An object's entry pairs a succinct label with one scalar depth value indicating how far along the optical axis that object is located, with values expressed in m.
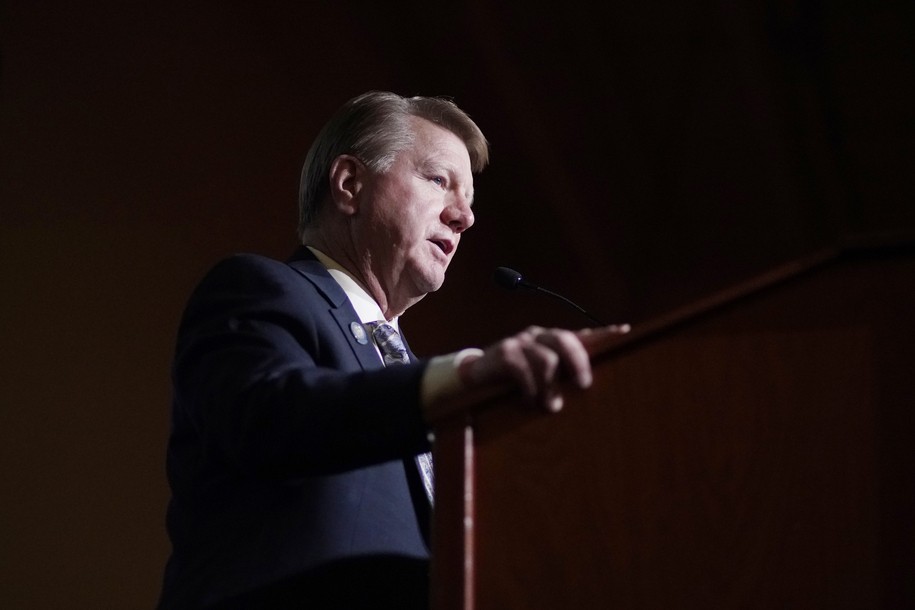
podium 3.00
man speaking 3.25
